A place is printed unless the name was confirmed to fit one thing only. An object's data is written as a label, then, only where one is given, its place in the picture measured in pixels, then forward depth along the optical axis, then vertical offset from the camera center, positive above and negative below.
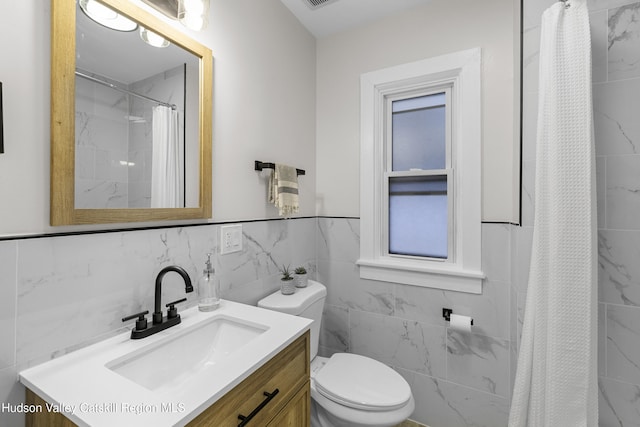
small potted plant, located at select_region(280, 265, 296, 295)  1.61 -0.40
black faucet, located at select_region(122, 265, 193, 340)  0.97 -0.37
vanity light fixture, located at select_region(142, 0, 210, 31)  1.10 +0.77
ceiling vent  1.76 +1.28
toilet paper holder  1.69 -0.58
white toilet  1.29 -0.83
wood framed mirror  0.83 +0.27
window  1.65 +0.25
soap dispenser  1.20 -0.33
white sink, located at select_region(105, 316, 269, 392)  0.90 -0.49
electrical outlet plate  1.35 -0.12
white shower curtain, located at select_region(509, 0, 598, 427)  1.08 -0.09
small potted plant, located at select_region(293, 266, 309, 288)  1.70 -0.38
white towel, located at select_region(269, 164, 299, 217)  1.60 +0.13
